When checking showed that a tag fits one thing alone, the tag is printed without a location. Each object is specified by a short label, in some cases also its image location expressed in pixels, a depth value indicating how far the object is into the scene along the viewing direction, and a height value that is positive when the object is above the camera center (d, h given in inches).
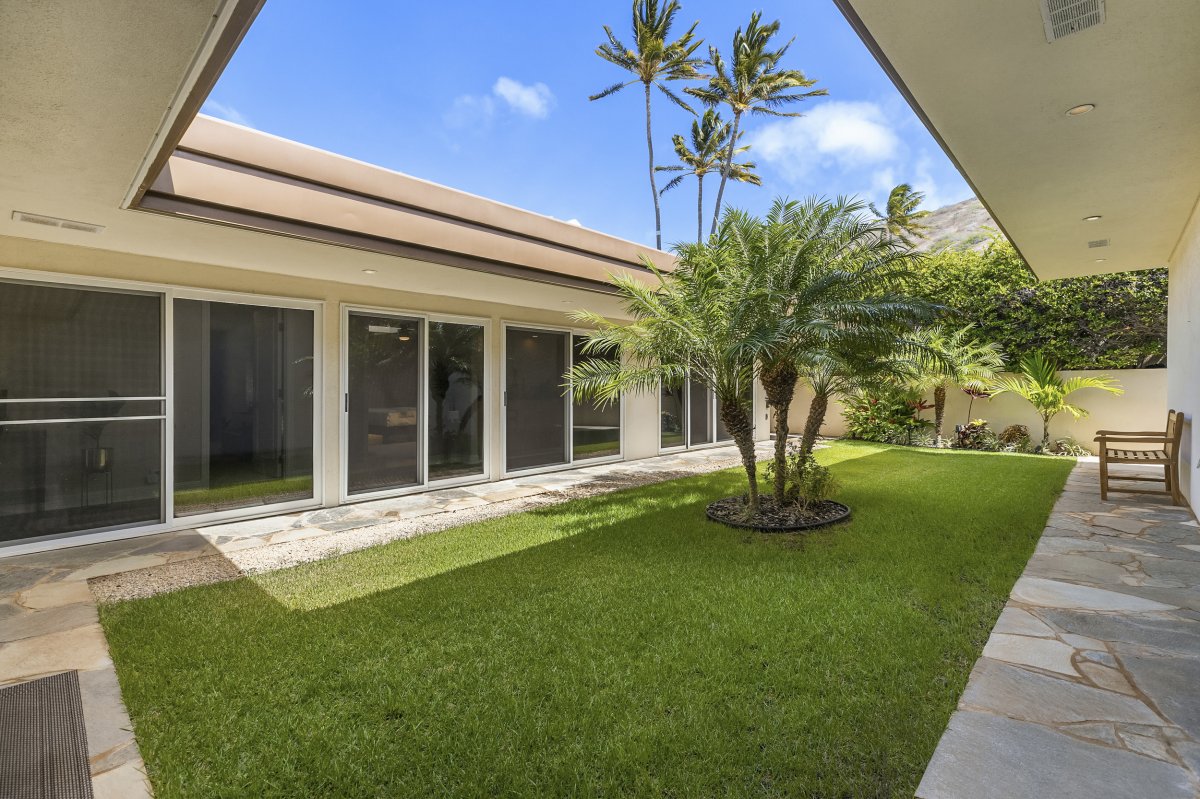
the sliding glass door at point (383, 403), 284.7 -6.0
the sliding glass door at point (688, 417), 476.4 -21.0
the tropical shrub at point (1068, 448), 464.4 -42.6
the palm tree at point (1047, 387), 454.9 +6.5
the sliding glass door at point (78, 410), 201.3 -7.5
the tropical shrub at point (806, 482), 251.1 -38.7
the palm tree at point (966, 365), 397.8 +24.0
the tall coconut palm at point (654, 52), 837.2 +515.4
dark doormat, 86.7 -59.1
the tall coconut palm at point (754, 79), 828.0 +468.2
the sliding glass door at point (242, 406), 236.7 -6.6
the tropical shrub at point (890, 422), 534.0 -26.0
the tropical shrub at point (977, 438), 489.1 -37.1
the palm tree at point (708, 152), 1019.9 +438.3
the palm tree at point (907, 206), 1007.6 +336.3
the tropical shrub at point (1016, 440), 483.2 -37.7
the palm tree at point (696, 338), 233.8 +23.4
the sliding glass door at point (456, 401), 314.5 -5.1
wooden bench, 268.4 -29.7
